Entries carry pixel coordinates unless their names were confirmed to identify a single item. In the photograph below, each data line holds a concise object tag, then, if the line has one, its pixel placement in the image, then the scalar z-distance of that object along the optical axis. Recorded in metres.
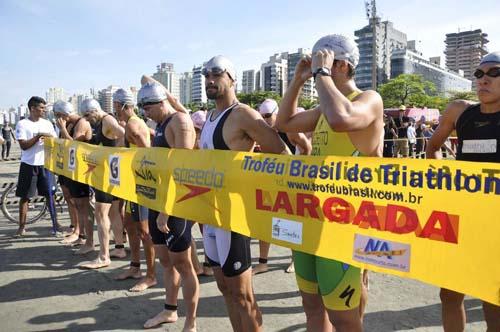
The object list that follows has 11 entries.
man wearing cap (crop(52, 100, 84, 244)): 6.67
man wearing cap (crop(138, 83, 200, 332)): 3.63
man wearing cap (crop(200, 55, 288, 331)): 2.88
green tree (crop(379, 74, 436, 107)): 77.62
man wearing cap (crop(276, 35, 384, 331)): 2.14
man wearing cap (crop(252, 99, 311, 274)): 3.48
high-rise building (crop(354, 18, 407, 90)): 115.69
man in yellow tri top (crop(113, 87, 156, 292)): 4.61
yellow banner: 1.75
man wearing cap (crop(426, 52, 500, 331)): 2.52
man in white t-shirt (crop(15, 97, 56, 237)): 7.32
